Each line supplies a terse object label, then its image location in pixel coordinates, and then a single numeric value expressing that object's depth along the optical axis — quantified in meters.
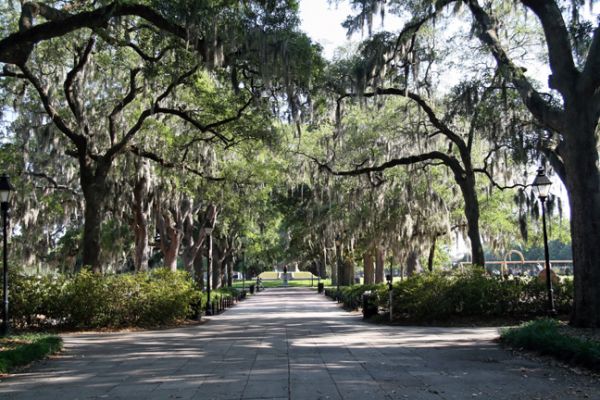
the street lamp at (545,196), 15.05
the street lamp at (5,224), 12.80
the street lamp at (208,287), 22.16
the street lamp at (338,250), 33.85
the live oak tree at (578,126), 11.90
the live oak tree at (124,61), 11.99
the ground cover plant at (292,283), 68.18
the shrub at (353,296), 24.05
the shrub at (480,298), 16.02
